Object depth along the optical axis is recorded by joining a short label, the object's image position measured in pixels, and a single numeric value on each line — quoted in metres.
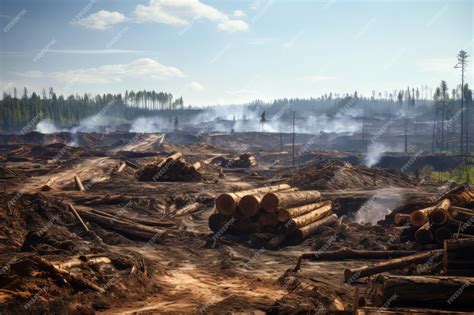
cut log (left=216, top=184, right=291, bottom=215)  16.23
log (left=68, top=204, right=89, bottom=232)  16.66
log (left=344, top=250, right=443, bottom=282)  11.37
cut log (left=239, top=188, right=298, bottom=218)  16.05
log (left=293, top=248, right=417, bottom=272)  13.72
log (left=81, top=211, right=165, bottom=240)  16.72
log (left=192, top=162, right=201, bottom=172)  34.97
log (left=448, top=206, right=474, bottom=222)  13.84
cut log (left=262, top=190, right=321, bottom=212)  15.98
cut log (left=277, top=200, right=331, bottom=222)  16.25
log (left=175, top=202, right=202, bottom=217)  22.11
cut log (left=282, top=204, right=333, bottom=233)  16.38
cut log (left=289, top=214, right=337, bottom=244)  16.55
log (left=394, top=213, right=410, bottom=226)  16.58
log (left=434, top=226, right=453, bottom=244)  13.27
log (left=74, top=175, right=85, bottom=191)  28.76
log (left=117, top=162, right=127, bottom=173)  37.47
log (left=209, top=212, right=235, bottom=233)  17.02
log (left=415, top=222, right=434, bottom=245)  13.69
